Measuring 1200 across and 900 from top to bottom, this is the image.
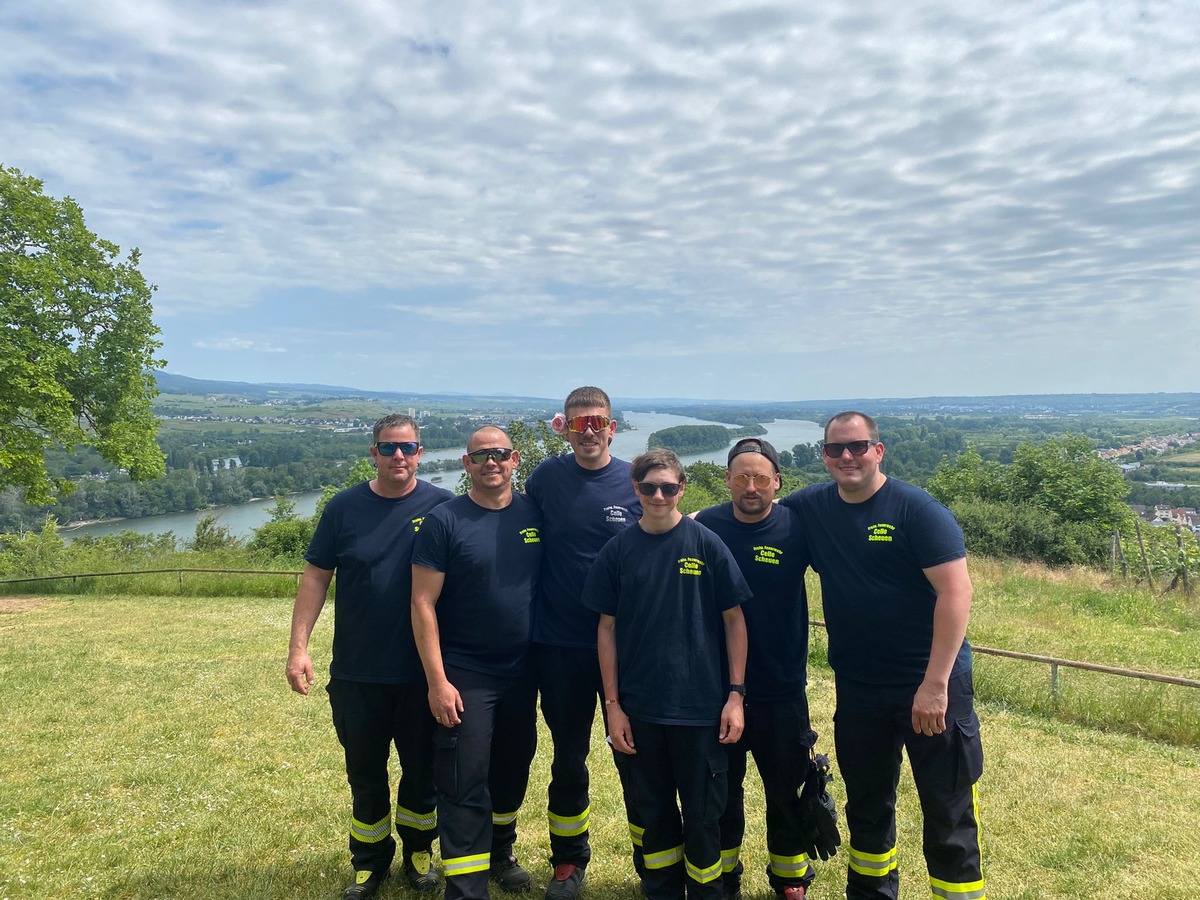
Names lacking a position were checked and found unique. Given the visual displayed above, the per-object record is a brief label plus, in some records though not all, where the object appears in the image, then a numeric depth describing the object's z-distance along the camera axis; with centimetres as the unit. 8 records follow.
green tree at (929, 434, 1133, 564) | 2938
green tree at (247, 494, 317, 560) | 3155
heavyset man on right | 297
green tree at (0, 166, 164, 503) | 1402
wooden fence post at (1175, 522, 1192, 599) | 1380
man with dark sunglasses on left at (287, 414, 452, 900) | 348
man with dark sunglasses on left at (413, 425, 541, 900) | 324
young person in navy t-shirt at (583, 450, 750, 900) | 307
